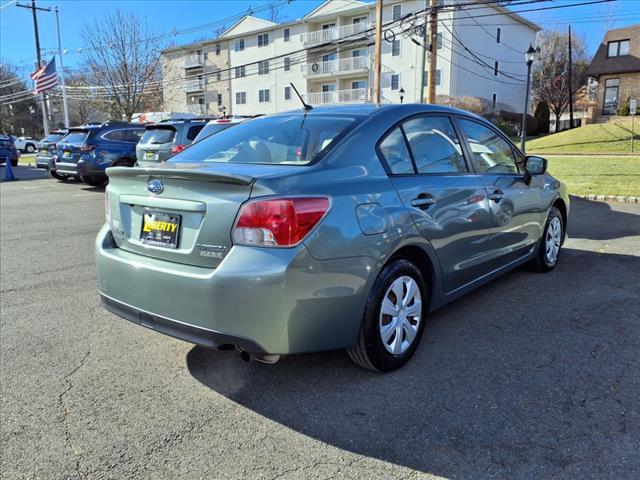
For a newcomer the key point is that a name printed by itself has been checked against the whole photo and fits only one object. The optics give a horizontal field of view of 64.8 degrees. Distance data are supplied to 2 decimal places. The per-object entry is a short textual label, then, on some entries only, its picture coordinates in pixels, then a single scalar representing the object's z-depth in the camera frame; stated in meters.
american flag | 28.81
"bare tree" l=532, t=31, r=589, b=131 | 49.22
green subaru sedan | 2.58
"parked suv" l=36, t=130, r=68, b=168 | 16.54
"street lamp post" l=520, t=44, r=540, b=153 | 17.08
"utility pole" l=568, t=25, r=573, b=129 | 42.12
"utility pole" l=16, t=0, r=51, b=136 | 36.53
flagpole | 34.02
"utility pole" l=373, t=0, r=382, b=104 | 17.95
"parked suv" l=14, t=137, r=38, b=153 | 43.34
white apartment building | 37.41
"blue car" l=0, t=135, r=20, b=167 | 21.34
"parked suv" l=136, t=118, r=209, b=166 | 11.39
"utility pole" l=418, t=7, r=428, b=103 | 17.40
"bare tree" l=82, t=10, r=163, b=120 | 29.75
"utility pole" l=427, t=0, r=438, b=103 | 16.05
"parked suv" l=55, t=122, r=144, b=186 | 13.36
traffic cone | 17.66
